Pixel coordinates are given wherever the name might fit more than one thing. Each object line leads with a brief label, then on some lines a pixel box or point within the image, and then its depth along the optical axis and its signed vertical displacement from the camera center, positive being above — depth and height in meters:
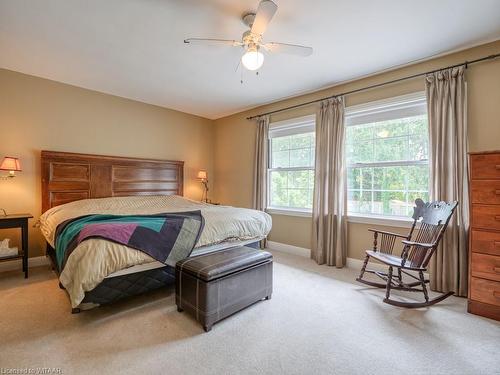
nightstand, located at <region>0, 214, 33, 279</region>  2.92 -0.57
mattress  2.13 -0.75
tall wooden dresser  2.12 -0.42
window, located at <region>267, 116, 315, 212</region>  4.17 +0.33
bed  1.94 -0.40
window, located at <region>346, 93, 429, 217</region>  3.10 +0.39
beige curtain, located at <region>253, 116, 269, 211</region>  4.53 +0.37
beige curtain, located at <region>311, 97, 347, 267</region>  3.56 -0.07
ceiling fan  2.00 +1.23
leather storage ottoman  1.97 -0.84
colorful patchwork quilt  2.07 -0.46
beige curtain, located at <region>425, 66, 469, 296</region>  2.62 +0.20
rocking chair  2.38 -0.64
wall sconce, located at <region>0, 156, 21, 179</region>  3.01 +0.16
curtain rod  2.58 +1.30
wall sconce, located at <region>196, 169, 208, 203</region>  5.13 +0.05
